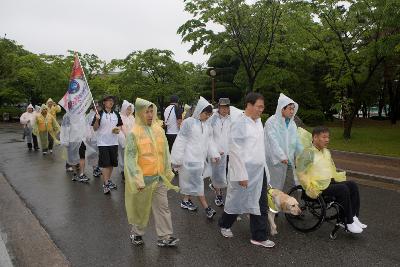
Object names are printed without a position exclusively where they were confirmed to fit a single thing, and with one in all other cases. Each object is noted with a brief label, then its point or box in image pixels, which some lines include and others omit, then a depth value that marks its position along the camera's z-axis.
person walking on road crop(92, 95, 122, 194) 7.83
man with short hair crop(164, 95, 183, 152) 9.66
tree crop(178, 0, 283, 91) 16.25
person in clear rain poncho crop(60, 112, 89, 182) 9.31
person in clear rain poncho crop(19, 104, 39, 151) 15.34
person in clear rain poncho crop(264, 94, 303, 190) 5.64
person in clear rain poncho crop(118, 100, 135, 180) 9.28
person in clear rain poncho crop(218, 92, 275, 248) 4.88
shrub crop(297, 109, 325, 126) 26.06
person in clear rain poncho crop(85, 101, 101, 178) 9.18
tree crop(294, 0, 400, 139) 14.66
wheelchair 5.20
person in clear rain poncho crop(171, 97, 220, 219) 6.16
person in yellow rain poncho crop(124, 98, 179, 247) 4.75
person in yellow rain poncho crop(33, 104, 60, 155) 13.54
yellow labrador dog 4.96
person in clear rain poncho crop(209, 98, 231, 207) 6.78
